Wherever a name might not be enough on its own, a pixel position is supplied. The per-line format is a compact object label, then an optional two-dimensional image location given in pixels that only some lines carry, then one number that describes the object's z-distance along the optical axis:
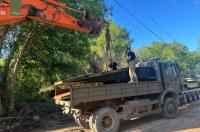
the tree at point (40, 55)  8.06
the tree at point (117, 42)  22.44
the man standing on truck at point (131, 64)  6.41
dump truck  5.34
